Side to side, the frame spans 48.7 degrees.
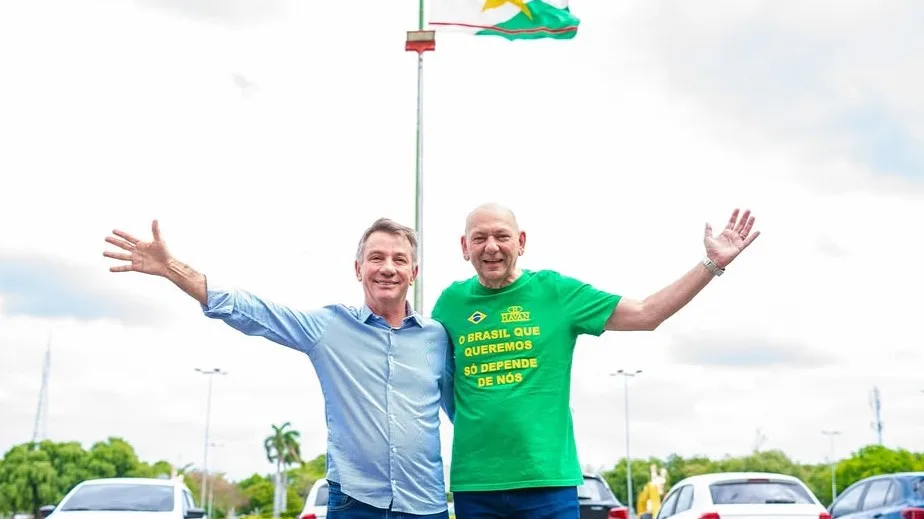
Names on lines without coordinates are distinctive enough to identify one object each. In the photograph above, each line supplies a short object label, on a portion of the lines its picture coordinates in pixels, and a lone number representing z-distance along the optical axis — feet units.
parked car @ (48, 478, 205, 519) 43.50
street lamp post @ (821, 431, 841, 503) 214.81
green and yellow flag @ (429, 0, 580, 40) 42.86
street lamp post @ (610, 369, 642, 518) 174.19
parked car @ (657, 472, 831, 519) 39.29
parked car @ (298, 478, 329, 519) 40.74
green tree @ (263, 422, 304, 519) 304.50
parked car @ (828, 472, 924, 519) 43.28
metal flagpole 42.88
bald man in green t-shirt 13.14
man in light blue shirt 13.08
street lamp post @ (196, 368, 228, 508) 176.65
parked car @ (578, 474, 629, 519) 44.93
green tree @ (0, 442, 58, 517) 224.53
